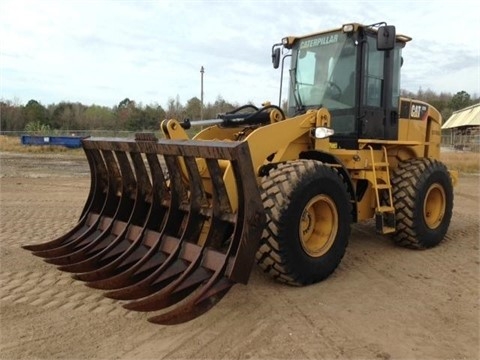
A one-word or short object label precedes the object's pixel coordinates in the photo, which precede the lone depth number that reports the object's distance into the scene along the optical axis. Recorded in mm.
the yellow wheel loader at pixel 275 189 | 3918
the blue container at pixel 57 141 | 29328
